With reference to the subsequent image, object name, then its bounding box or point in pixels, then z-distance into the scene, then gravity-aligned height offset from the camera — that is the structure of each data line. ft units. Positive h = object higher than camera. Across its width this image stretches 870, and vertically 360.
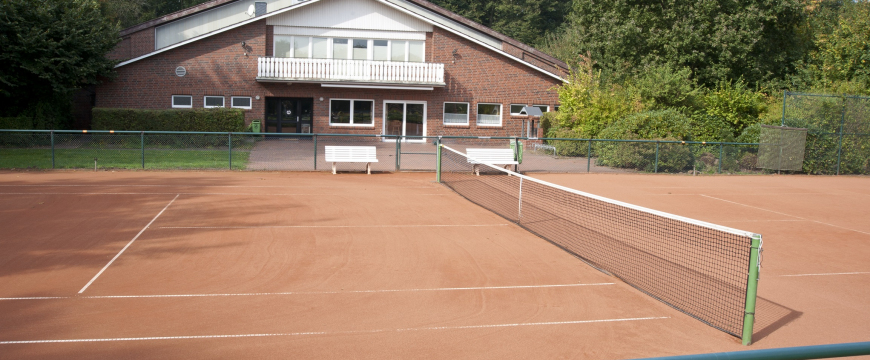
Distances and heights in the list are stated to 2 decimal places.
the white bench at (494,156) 72.94 -3.07
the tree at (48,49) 80.02 +8.90
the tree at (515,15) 207.21 +40.59
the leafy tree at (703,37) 106.73 +18.25
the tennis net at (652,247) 26.27 -6.54
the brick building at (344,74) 101.76 +8.74
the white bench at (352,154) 70.59 -3.38
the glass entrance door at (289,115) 106.52 +1.41
